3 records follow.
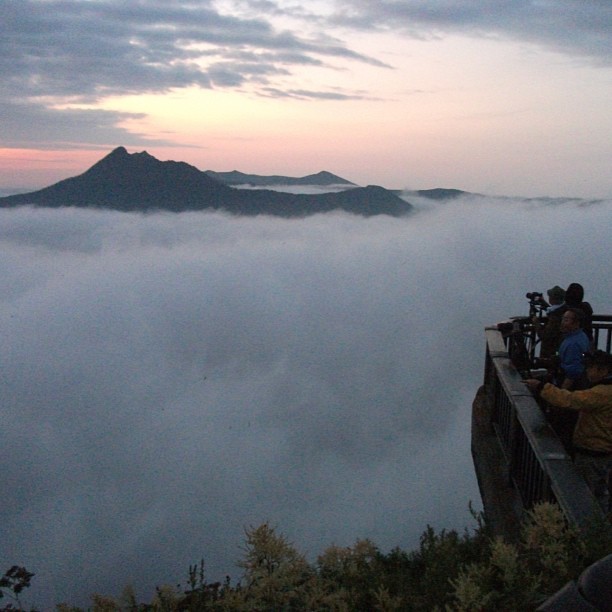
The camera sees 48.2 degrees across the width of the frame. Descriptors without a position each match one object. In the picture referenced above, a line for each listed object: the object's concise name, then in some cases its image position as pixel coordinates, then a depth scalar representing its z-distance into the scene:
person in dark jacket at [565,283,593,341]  7.41
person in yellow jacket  4.87
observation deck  4.18
